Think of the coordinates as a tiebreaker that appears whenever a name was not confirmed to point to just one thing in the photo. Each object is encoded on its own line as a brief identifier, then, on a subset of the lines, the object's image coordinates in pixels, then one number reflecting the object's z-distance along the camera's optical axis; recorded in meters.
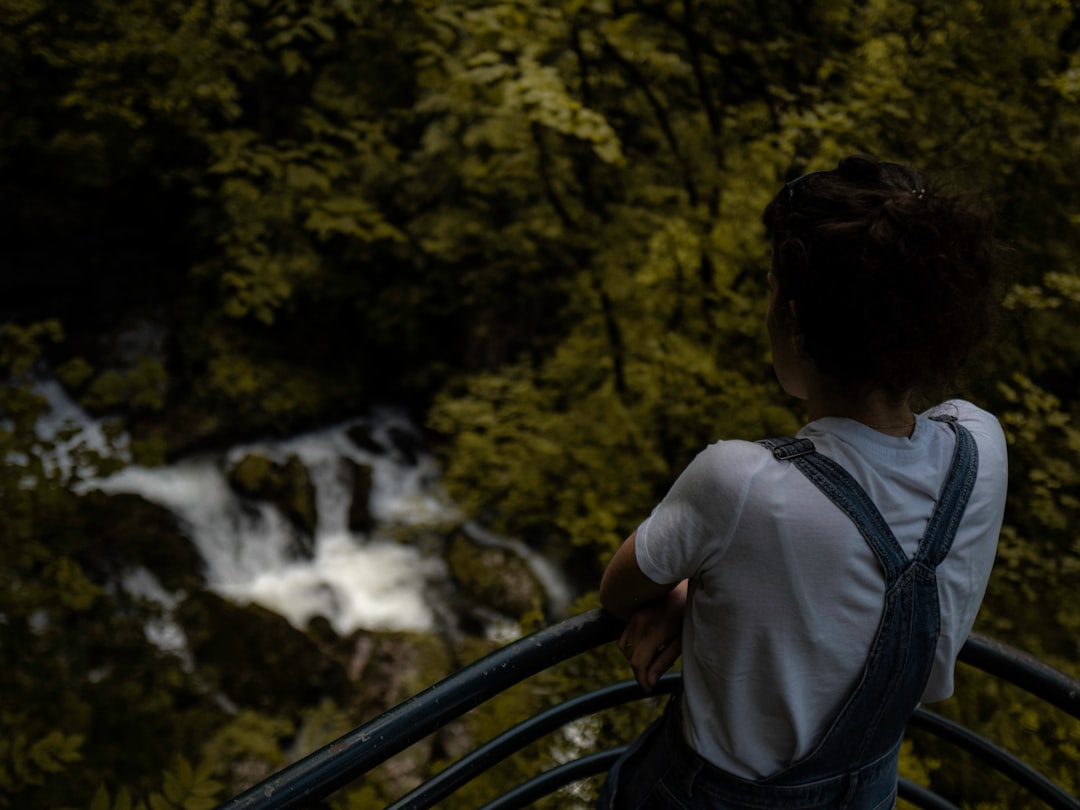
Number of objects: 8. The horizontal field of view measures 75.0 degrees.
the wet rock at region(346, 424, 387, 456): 11.27
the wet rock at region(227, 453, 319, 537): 9.85
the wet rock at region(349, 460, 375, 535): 10.17
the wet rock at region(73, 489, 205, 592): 8.20
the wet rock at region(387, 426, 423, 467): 11.38
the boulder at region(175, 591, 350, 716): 7.45
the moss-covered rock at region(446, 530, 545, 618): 8.68
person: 0.91
